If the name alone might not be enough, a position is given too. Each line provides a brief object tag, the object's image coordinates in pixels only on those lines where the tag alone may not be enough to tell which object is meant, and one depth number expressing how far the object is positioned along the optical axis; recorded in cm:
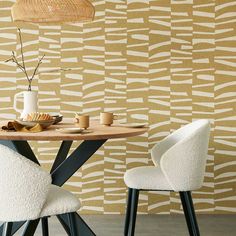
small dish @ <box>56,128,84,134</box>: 255
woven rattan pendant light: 304
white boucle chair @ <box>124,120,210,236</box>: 288
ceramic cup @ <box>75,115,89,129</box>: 287
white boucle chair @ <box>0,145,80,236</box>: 207
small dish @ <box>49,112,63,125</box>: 310
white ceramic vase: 315
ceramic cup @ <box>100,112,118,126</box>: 312
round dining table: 245
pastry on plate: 281
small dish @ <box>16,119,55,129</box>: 276
